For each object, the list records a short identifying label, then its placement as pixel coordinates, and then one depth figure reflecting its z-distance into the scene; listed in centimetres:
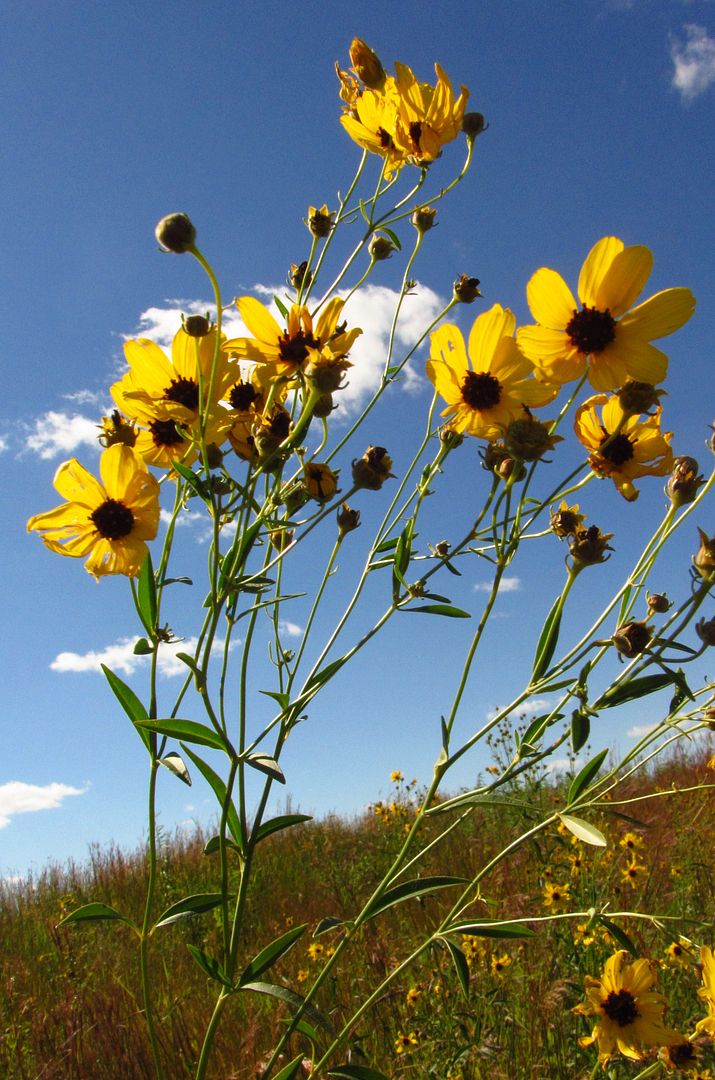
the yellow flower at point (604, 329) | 28
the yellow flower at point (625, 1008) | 36
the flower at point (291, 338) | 29
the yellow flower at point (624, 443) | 31
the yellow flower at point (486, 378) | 29
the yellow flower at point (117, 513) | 28
